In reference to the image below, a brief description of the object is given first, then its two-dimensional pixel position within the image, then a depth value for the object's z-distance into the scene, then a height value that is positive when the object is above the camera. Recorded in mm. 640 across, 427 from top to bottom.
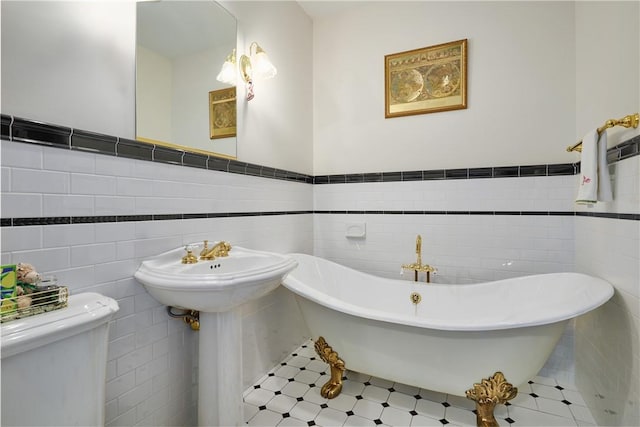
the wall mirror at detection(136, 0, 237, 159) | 1361 +700
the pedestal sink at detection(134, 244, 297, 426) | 1124 -367
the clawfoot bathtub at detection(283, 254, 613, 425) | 1368 -611
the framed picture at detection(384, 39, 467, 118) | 2268 +1037
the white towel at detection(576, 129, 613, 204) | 1450 +194
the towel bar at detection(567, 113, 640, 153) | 1236 +387
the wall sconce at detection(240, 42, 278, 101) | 1935 +949
